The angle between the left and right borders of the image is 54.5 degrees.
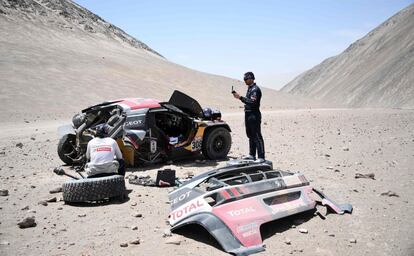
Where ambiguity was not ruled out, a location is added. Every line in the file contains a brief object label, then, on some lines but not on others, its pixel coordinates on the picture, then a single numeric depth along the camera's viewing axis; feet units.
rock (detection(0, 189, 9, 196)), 22.56
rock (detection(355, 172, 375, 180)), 25.90
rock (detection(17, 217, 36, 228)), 17.76
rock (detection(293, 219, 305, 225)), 17.87
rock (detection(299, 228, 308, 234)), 16.84
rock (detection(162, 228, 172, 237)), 16.84
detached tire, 20.52
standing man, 27.63
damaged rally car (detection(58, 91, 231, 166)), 28.32
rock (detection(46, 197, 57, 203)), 21.46
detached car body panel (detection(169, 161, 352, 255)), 15.30
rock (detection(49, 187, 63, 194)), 23.29
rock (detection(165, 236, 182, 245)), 15.93
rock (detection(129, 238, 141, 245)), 16.03
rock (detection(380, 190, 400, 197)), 21.70
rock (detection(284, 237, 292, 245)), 15.76
